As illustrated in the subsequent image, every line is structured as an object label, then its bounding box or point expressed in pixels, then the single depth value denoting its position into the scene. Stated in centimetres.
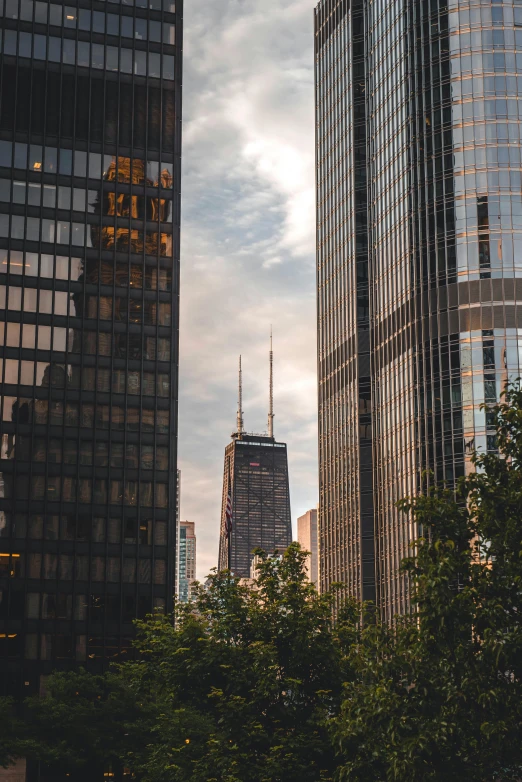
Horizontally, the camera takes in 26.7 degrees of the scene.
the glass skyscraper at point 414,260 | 12138
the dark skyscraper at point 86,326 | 9762
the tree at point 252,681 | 3600
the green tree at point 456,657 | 2762
